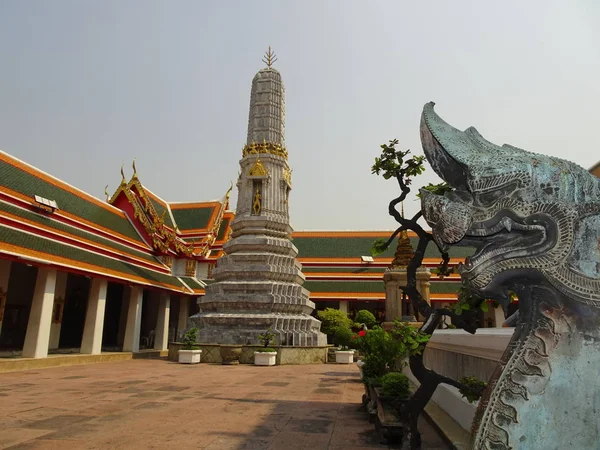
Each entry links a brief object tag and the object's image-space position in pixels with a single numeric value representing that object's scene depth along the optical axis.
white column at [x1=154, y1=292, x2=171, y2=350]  22.86
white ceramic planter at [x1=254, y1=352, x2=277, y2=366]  15.70
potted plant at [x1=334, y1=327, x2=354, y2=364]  17.89
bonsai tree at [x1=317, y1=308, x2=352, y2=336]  22.20
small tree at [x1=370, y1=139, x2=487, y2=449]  3.29
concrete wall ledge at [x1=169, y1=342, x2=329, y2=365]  16.52
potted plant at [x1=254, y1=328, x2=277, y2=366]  15.71
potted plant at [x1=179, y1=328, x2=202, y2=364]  16.56
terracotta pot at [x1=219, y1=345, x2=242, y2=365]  16.56
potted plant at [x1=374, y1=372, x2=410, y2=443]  4.56
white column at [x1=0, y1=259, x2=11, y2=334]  15.95
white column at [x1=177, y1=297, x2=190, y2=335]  25.90
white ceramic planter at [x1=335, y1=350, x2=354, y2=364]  17.86
